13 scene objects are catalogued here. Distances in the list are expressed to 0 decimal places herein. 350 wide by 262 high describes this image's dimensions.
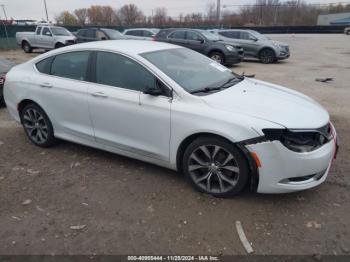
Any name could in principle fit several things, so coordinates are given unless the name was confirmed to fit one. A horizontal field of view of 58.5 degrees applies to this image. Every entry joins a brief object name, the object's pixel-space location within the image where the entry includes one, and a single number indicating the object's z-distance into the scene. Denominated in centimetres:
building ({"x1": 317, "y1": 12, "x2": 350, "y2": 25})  8106
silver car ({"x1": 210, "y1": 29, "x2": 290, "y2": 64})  1581
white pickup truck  1944
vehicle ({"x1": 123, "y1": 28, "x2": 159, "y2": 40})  1861
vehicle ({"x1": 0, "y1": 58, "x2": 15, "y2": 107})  711
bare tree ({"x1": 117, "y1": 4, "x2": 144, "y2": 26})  8510
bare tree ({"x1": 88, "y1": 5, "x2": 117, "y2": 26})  8876
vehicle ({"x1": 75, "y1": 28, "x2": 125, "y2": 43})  1748
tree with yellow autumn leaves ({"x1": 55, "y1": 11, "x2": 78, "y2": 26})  8412
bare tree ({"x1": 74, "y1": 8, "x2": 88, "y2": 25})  8985
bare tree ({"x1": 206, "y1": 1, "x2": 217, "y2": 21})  7504
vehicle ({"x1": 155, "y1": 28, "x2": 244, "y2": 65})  1382
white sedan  305
